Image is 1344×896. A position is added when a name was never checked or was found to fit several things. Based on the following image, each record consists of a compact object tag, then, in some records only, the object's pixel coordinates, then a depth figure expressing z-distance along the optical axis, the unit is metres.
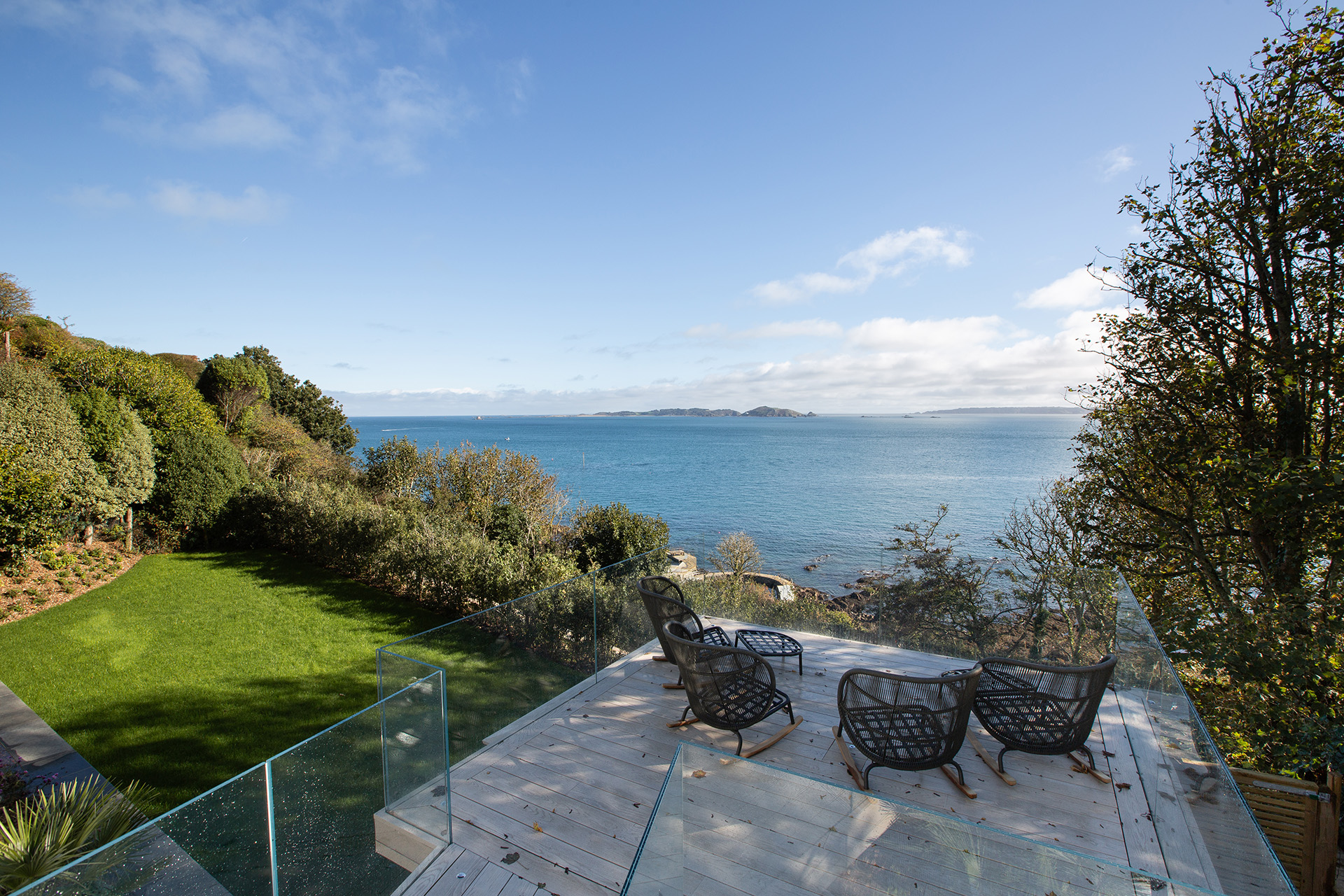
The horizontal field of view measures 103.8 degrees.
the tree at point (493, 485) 15.86
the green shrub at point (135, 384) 13.91
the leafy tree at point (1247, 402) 4.75
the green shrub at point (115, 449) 11.50
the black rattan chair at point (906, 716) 2.96
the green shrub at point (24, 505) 8.58
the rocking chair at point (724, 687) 3.47
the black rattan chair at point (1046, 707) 3.12
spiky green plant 2.80
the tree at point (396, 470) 16.80
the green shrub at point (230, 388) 21.41
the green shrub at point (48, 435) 9.59
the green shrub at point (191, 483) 13.01
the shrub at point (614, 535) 12.74
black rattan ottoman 4.84
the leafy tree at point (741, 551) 13.26
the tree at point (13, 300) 20.45
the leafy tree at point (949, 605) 5.41
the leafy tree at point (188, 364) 25.61
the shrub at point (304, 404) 29.30
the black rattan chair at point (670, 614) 4.43
